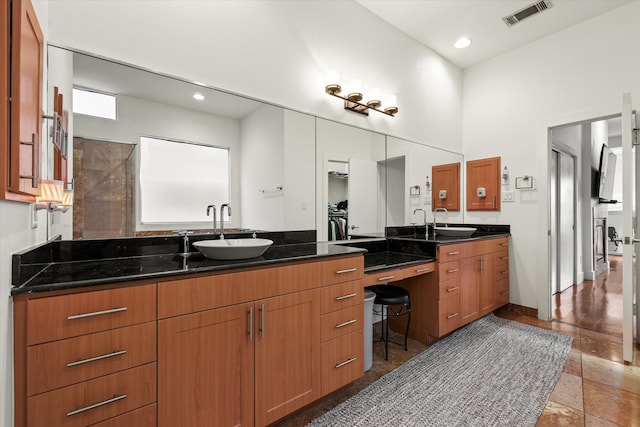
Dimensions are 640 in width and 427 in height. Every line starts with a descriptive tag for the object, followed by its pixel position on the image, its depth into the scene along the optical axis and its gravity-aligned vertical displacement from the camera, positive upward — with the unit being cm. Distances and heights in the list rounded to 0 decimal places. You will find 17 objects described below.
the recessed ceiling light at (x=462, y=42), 339 +203
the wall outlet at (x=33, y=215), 120 +1
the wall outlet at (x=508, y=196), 357 +24
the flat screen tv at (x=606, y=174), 492 +74
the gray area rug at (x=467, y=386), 171 -116
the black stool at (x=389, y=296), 233 -64
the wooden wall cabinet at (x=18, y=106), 79 +33
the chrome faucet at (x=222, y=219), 196 -2
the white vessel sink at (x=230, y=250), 153 -18
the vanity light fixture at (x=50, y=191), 104 +10
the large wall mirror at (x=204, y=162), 158 +38
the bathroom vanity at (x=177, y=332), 100 -49
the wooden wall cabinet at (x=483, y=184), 369 +41
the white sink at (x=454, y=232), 331 -18
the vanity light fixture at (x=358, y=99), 255 +111
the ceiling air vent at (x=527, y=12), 282 +202
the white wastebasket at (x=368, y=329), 217 -83
